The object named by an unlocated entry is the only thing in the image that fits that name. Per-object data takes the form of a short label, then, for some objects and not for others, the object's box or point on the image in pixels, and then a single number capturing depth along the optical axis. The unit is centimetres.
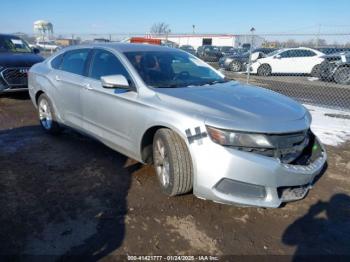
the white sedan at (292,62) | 1622
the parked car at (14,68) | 820
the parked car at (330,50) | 1574
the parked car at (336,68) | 1300
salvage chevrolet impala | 301
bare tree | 7124
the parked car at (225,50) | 2911
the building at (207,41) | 4692
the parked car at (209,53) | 2962
